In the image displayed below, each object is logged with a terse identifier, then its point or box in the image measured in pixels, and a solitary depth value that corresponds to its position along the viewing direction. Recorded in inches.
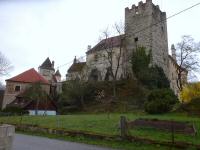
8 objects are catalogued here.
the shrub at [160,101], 1098.1
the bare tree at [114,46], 2015.6
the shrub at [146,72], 1828.2
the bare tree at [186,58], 1831.9
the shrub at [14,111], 1793.3
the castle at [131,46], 1977.1
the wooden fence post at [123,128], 543.4
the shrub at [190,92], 1557.5
